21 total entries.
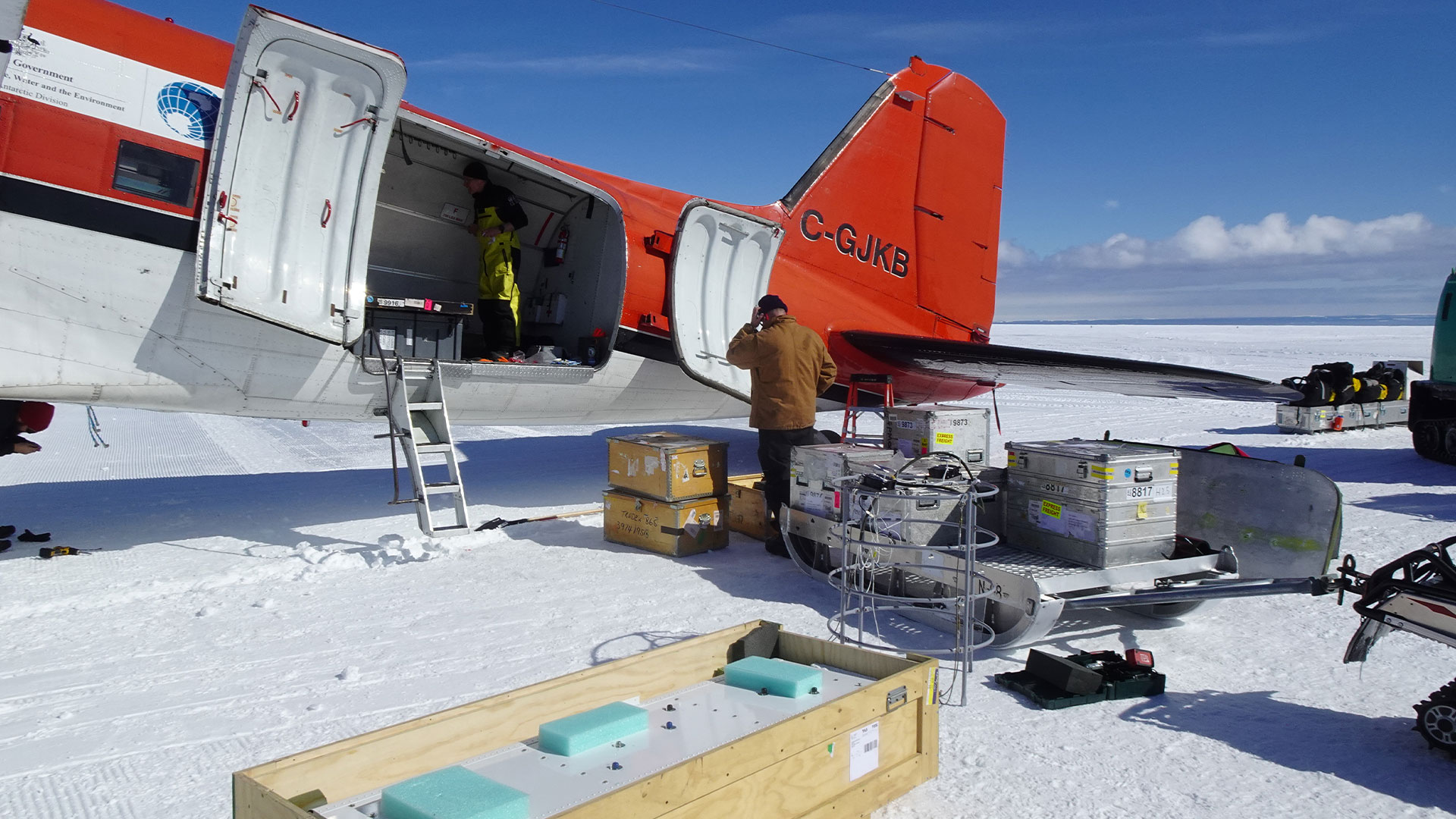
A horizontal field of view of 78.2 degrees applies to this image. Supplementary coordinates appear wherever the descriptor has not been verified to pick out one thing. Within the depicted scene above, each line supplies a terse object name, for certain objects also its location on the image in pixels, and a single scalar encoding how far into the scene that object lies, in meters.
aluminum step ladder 6.55
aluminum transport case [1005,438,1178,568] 4.80
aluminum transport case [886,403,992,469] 6.44
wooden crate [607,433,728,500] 6.81
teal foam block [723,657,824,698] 3.27
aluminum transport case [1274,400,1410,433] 14.27
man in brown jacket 6.85
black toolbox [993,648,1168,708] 4.01
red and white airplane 5.52
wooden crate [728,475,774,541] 7.39
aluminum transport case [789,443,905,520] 5.62
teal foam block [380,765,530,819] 2.26
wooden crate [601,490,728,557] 6.76
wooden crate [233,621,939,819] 2.39
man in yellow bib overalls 8.13
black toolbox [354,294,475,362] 7.04
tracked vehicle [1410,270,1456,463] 11.63
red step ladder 8.24
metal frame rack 4.68
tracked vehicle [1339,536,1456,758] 3.39
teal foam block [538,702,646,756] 2.80
